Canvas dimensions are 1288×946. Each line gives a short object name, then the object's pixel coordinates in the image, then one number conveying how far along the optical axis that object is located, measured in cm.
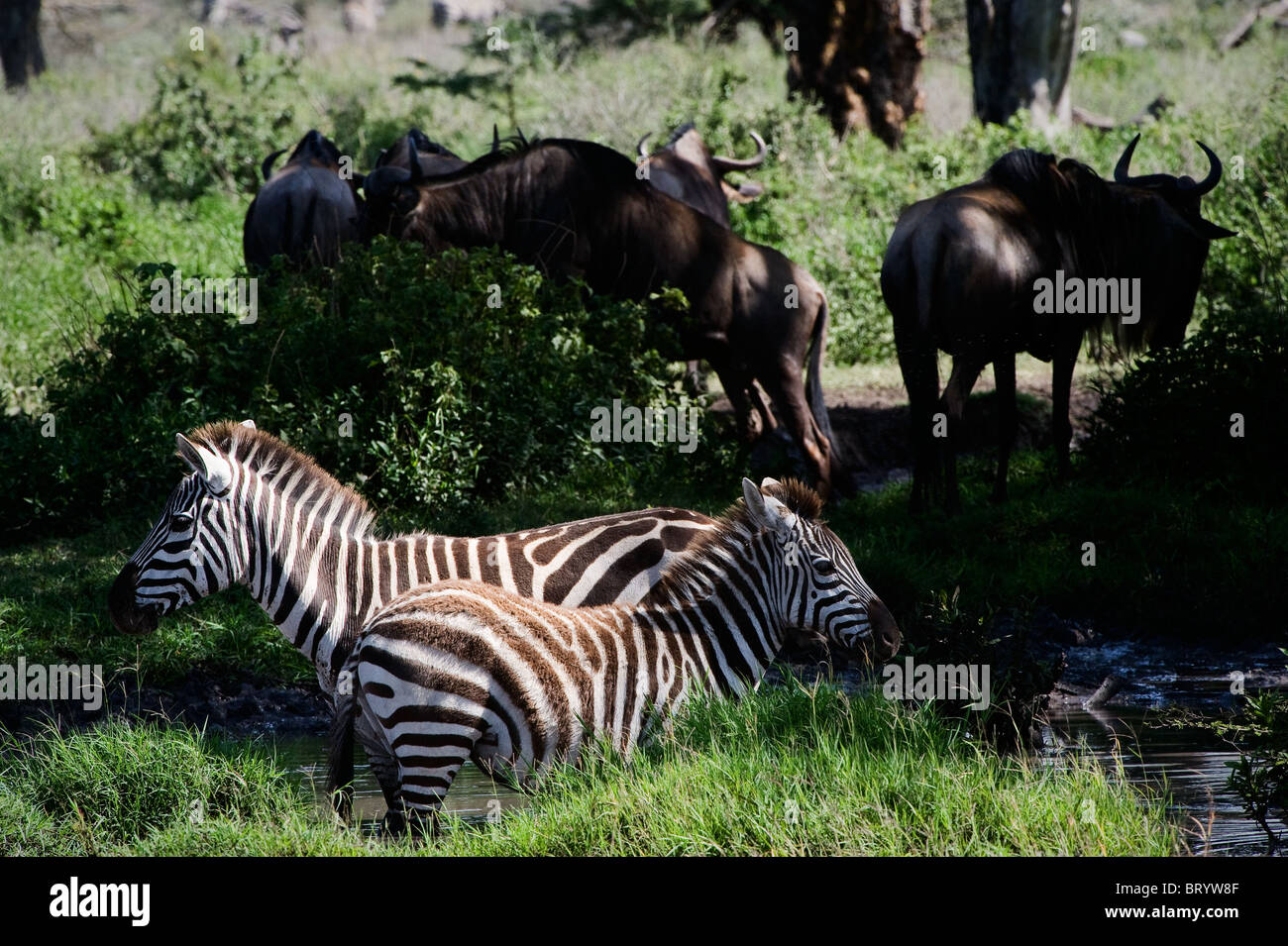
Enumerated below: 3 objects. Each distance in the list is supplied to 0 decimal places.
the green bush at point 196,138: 1983
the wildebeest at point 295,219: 1325
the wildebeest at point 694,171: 1367
